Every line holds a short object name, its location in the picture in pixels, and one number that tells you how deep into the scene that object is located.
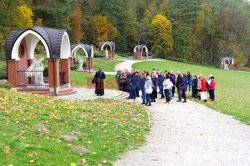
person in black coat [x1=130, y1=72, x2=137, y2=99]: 23.14
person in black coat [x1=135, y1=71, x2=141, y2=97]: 22.83
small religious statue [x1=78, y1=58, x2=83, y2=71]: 47.47
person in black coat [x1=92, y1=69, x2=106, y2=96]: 25.12
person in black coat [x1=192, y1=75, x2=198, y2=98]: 25.27
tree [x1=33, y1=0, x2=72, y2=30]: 67.94
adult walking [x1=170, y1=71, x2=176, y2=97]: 24.71
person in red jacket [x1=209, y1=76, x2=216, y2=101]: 24.73
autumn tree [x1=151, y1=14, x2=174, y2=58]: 87.94
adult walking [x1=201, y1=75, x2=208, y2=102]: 24.34
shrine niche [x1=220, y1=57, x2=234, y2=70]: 81.12
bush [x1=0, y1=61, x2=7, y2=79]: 31.52
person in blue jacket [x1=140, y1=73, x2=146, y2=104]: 21.77
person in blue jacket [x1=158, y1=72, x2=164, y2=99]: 24.80
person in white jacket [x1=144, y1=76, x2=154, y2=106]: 20.92
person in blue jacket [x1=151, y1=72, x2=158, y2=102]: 23.15
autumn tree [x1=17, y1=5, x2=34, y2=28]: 56.51
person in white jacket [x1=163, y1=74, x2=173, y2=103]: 22.77
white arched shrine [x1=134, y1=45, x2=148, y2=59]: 76.44
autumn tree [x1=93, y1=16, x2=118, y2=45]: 87.29
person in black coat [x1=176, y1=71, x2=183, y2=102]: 23.31
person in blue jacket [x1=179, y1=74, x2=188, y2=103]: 23.25
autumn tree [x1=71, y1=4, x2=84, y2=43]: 81.25
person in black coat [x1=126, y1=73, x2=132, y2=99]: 25.64
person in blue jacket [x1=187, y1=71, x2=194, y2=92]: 27.18
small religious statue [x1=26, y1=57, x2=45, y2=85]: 27.55
